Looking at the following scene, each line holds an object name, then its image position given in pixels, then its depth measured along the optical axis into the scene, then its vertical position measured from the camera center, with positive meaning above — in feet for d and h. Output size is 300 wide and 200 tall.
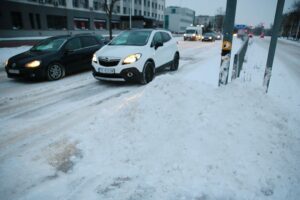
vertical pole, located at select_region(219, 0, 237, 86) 16.71 -0.74
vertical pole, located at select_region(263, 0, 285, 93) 18.01 -0.65
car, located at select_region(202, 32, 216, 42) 124.06 -3.76
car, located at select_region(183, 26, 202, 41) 125.80 -2.38
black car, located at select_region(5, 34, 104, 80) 26.07 -3.58
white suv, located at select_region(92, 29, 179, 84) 24.22 -2.96
